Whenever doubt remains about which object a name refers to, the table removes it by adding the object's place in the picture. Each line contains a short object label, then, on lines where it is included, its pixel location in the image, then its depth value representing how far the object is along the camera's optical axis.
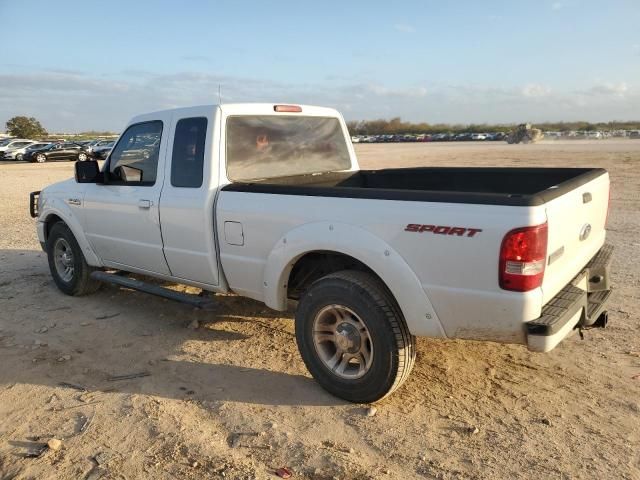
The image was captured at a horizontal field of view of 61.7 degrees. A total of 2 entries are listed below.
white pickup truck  2.98
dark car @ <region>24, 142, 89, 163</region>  36.34
